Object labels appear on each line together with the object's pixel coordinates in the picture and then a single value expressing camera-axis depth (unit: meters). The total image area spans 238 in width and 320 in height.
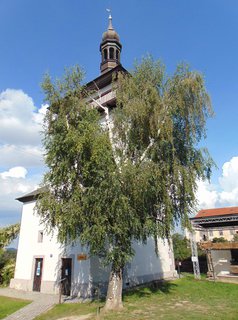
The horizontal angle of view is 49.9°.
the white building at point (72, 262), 15.55
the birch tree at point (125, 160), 11.26
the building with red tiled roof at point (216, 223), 21.47
